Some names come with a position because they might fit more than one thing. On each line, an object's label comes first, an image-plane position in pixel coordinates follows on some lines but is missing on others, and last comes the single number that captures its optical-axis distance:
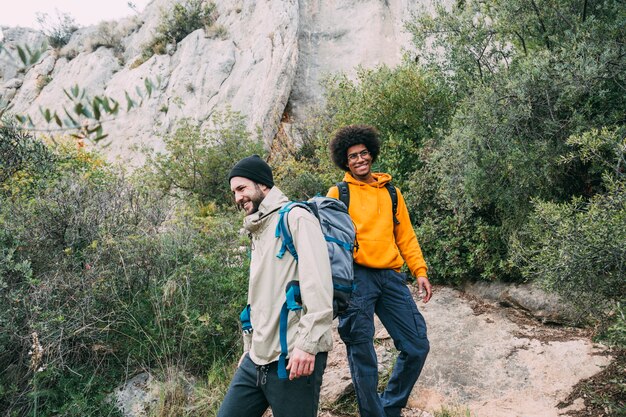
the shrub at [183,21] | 19.94
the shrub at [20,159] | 6.69
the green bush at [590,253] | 3.72
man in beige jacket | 2.34
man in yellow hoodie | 3.25
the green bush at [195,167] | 11.51
